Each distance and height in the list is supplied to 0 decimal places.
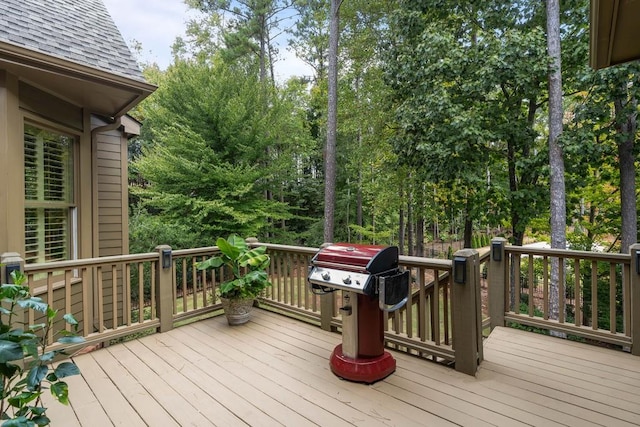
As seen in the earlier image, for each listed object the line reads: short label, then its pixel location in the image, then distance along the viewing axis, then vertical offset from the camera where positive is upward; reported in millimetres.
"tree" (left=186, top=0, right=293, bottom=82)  12242 +7159
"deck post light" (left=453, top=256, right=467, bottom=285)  2547 -445
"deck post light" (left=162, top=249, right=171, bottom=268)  3548 -461
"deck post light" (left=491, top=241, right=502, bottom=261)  3461 -416
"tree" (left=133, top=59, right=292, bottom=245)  8578 +1548
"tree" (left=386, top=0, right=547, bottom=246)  5617 +2094
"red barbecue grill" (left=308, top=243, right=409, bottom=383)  2436 -658
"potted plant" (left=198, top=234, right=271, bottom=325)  3724 -702
